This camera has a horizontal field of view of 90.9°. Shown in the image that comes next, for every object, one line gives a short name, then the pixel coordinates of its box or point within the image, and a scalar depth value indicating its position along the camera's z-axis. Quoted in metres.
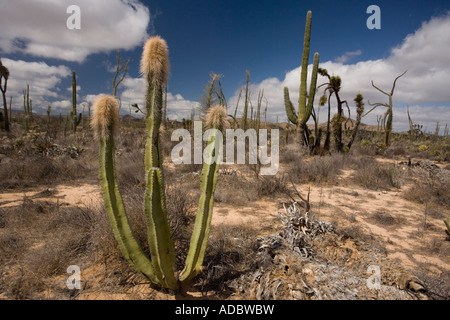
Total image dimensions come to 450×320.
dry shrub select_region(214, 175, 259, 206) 4.87
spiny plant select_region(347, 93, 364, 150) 10.35
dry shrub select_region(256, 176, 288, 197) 5.36
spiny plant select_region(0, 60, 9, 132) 12.94
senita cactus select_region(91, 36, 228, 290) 1.86
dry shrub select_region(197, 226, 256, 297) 2.28
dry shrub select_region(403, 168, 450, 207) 5.01
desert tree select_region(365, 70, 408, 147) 12.01
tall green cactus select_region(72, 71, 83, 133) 13.62
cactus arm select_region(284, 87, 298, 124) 11.09
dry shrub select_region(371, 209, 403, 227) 4.07
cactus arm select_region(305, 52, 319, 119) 10.11
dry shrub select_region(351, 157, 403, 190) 6.25
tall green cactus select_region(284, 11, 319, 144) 9.80
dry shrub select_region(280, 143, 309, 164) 8.95
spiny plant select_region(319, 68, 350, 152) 10.05
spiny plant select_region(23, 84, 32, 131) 18.29
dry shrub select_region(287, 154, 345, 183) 6.71
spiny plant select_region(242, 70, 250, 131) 14.05
